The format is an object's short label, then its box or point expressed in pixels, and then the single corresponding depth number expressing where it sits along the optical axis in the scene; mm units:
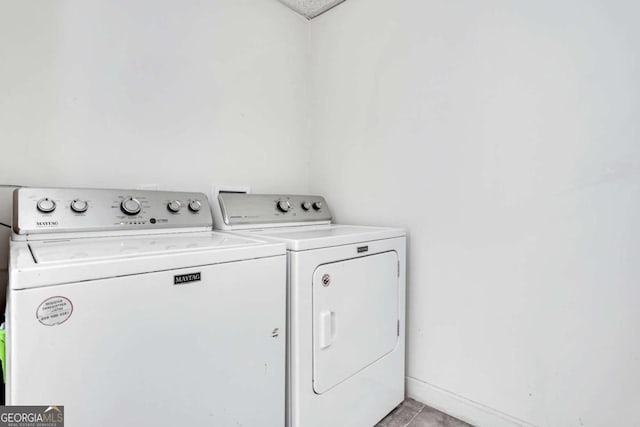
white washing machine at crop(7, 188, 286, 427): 659
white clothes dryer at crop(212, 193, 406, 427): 1113
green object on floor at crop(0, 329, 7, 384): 693
